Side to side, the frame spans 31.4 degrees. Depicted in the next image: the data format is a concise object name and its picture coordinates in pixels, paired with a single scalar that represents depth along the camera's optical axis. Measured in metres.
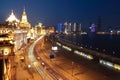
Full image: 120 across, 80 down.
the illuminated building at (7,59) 48.78
